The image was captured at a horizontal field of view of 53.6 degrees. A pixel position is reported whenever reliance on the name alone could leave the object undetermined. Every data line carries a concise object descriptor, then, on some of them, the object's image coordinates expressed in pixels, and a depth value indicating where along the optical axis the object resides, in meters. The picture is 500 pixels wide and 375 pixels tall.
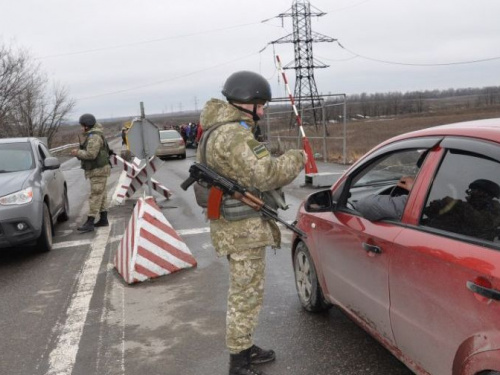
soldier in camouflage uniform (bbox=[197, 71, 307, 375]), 2.97
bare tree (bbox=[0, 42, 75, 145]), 30.03
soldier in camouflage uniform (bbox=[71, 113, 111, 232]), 8.03
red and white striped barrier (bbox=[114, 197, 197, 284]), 5.44
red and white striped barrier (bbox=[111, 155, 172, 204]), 11.01
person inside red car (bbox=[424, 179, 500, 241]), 2.25
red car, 2.11
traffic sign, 7.63
